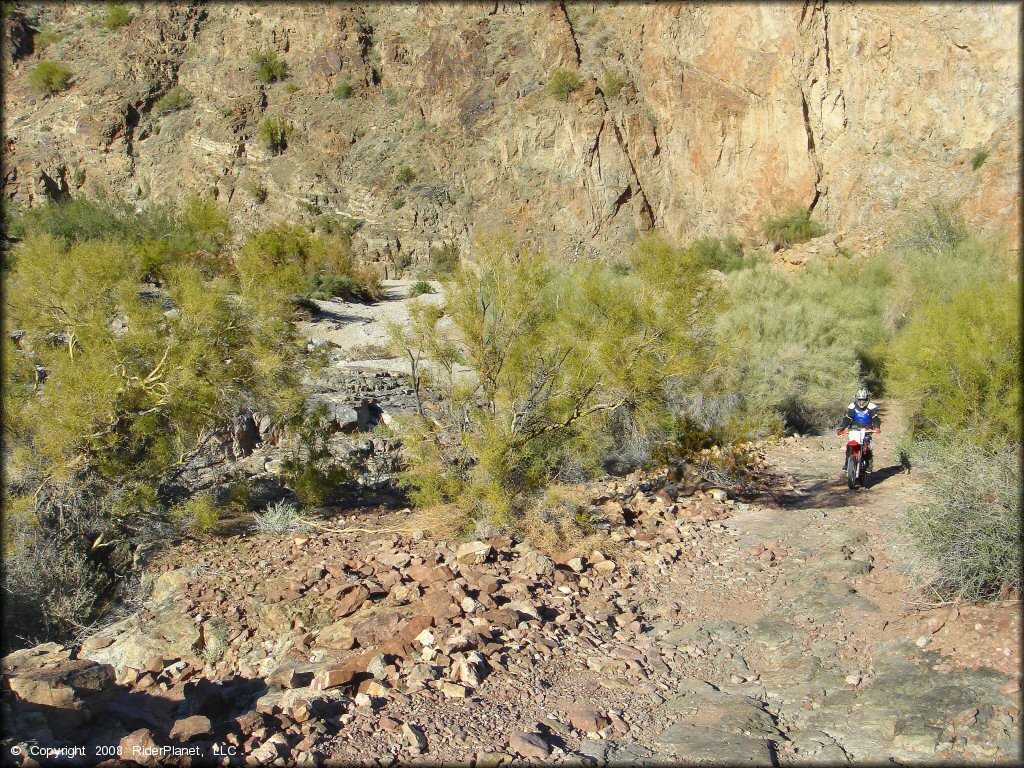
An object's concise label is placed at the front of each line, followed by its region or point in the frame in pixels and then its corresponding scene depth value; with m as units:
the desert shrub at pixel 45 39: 50.72
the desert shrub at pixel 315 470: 8.59
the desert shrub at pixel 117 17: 50.70
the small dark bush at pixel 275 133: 43.19
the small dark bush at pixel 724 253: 27.97
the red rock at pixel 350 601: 5.84
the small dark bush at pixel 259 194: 42.59
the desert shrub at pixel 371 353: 18.41
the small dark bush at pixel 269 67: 45.88
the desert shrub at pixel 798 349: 12.95
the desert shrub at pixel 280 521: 7.77
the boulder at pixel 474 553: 6.66
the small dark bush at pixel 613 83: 35.84
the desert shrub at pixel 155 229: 21.42
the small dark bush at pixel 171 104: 46.19
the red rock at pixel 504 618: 5.50
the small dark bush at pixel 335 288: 25.00
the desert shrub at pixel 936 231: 20.22
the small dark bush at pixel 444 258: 38.22
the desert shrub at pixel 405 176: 40.88
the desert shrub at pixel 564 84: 35.88
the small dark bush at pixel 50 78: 46.94
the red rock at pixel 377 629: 5.24
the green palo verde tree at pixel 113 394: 6.91
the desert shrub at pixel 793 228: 28.25
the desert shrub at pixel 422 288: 26.29
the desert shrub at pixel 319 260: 25.63
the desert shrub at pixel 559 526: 7.14
